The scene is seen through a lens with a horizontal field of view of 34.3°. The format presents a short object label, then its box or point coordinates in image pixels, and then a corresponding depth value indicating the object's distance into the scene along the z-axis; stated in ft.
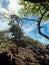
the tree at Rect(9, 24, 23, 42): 39.62
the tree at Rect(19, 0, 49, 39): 30.36
